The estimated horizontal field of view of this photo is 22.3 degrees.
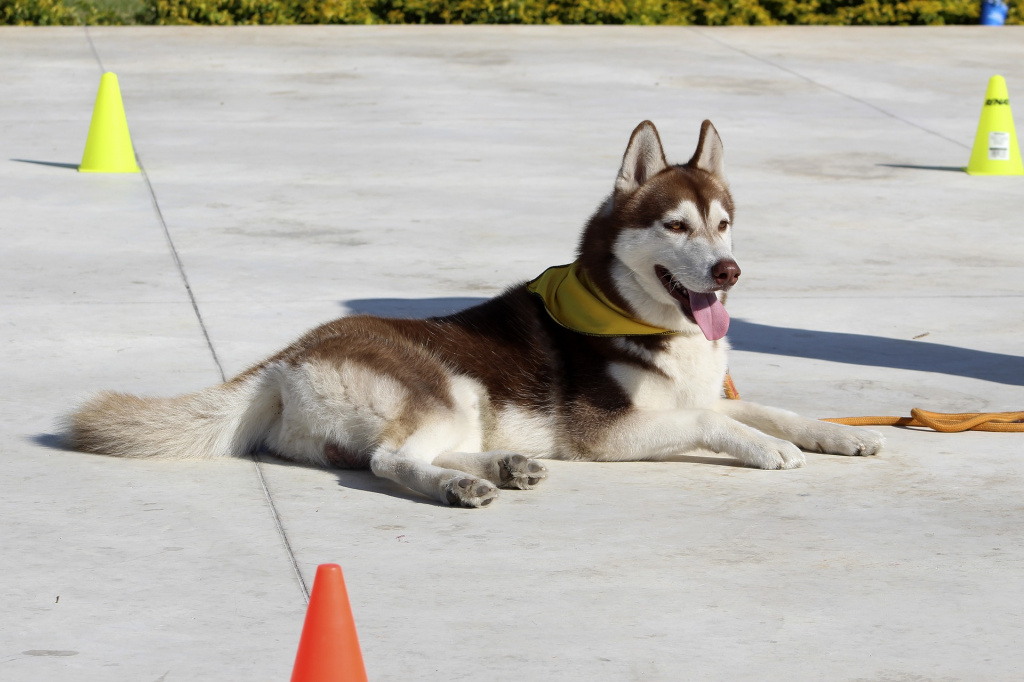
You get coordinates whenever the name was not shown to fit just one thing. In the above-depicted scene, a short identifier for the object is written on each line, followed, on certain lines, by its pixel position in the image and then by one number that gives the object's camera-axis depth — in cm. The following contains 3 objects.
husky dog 841
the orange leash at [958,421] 961
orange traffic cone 522
